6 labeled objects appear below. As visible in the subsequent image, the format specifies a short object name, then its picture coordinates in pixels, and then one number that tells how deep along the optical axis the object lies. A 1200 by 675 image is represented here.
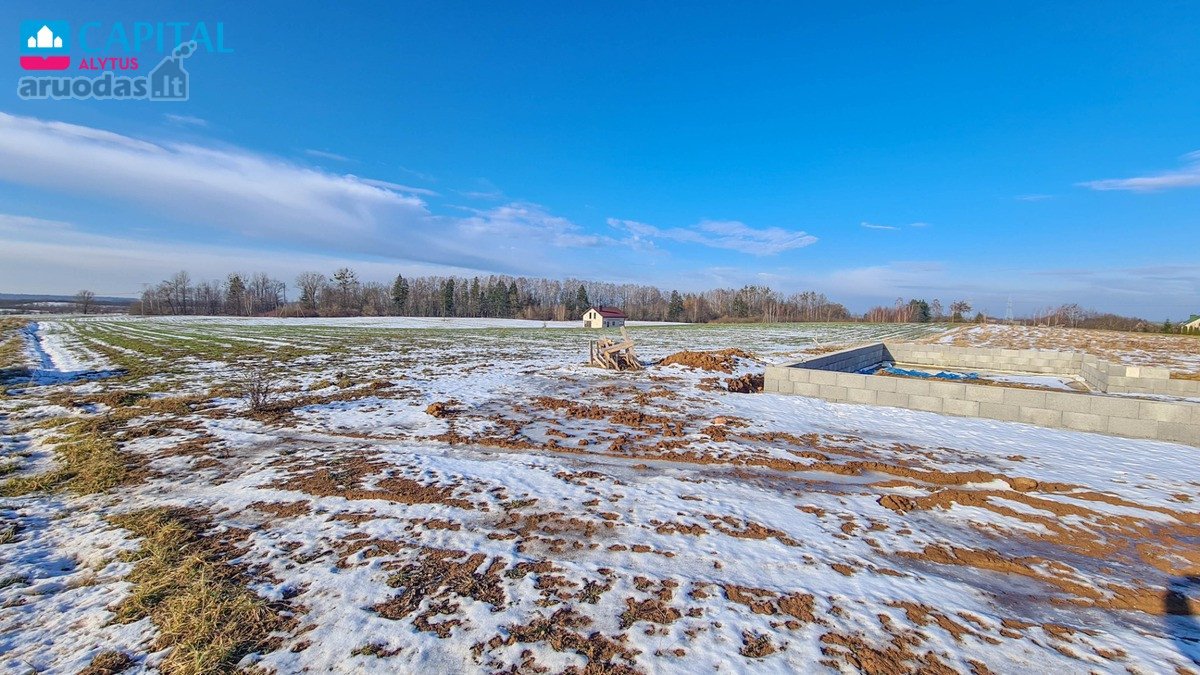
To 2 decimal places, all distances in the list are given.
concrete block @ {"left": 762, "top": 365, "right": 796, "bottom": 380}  11.67
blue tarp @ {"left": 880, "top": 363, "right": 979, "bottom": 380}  15.47
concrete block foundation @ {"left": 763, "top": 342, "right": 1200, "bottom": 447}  8.02
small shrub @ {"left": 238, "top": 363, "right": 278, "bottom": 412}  9.03
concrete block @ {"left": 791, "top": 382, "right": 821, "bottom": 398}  11.30
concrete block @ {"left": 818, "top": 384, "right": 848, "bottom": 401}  10.92
